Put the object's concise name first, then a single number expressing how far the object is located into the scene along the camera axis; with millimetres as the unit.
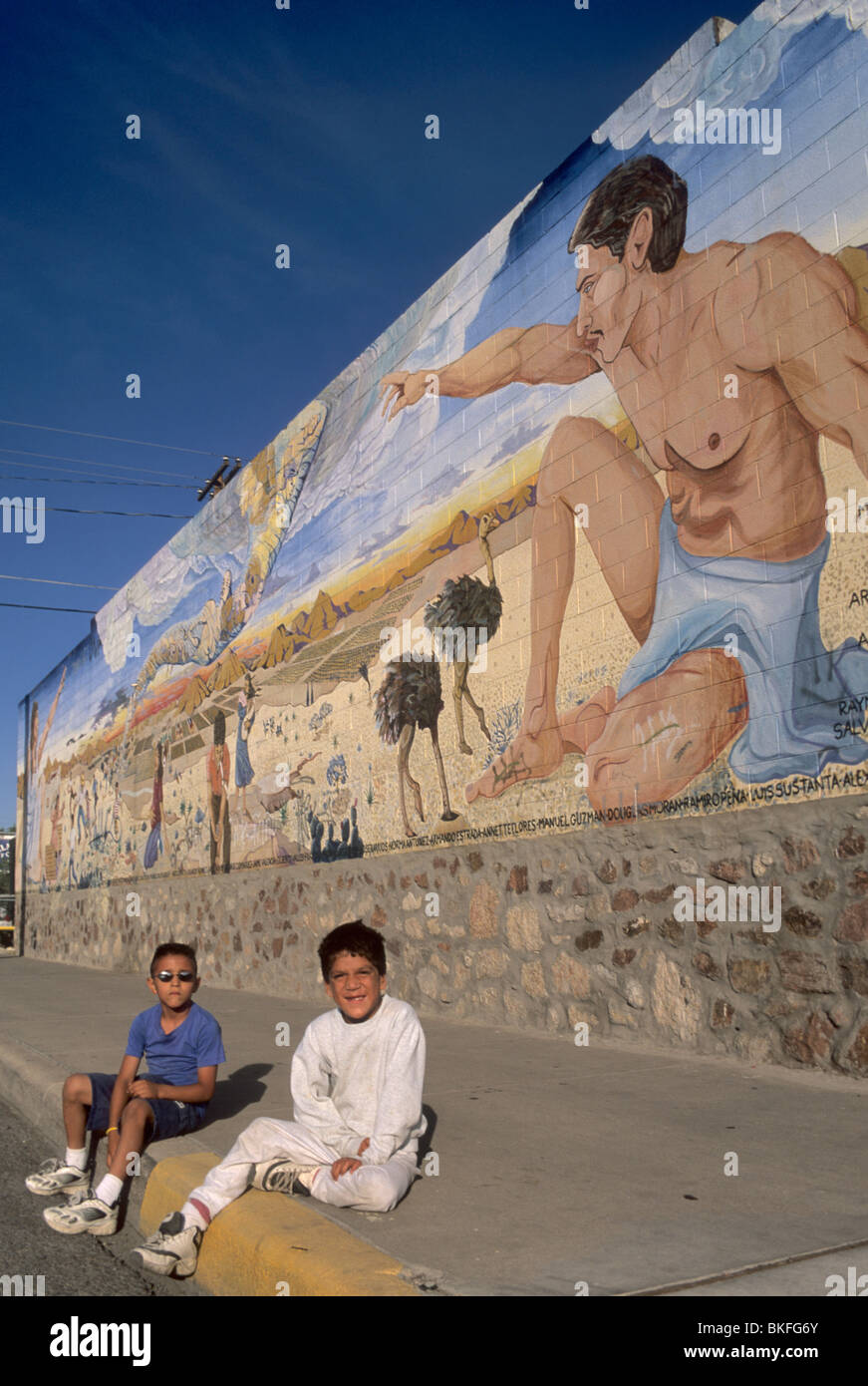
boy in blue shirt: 4305
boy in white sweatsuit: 3445
